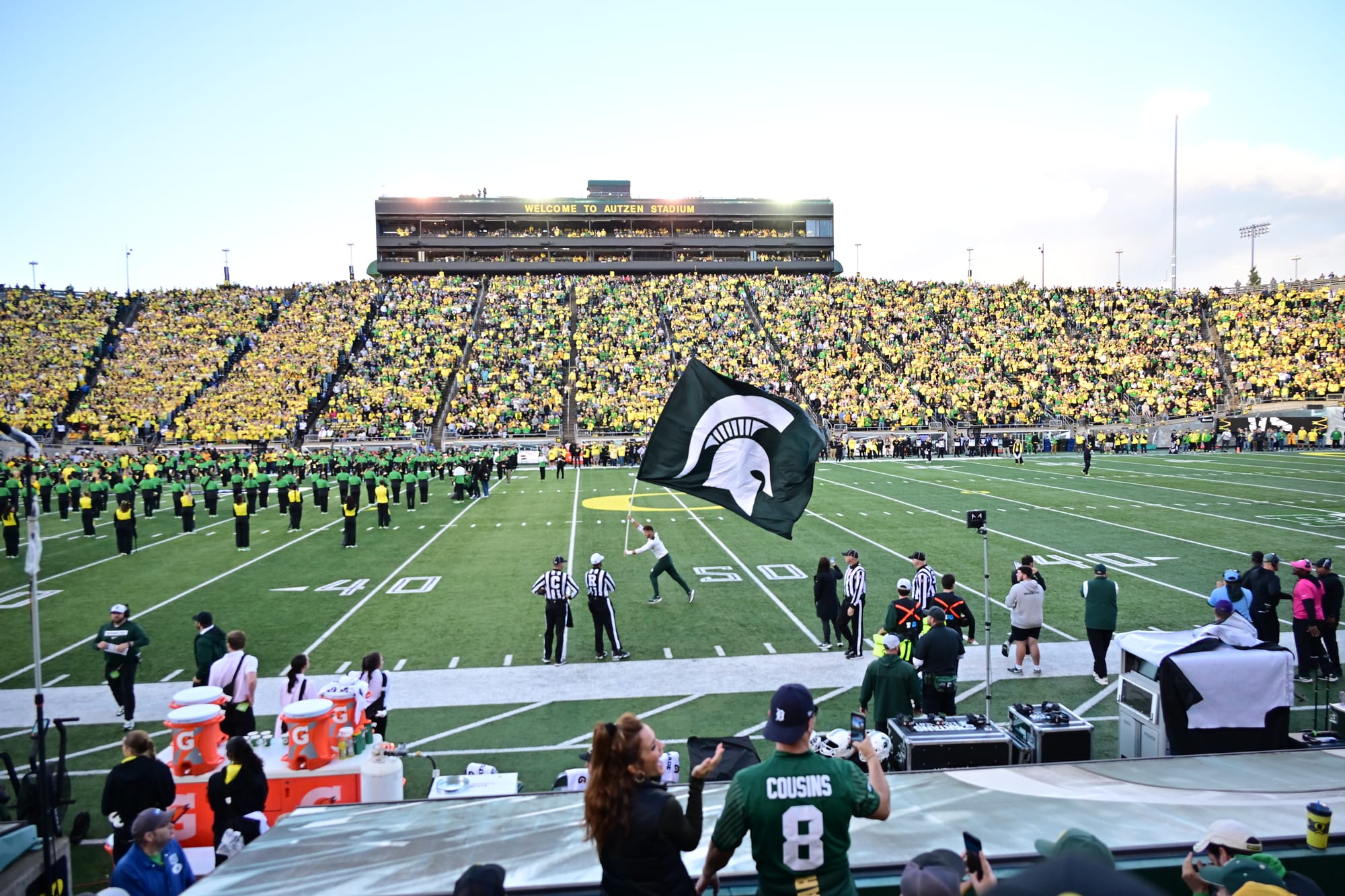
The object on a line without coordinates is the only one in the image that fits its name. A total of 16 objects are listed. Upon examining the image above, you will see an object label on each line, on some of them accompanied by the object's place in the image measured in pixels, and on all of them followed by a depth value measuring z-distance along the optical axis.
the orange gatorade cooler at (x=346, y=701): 6.61
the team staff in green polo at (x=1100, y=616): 9.85
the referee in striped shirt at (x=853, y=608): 10.88
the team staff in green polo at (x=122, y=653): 8.95
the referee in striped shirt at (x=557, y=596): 11.14
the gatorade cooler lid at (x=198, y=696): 6.52
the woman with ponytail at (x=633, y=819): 3.26
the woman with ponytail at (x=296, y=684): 7.15
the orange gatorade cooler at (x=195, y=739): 6.18
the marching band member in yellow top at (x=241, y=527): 19.67
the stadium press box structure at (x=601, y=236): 80.44
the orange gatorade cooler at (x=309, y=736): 6.30
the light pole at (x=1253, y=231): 83.19
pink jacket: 9.76
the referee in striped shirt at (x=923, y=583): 10.11
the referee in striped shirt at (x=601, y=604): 11.24
